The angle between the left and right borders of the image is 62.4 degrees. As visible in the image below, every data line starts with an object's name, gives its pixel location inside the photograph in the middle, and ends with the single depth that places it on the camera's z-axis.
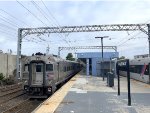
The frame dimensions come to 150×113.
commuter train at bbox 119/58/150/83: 11.78
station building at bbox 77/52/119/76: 17.34
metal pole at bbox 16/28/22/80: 14.56
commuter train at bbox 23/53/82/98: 8.44
